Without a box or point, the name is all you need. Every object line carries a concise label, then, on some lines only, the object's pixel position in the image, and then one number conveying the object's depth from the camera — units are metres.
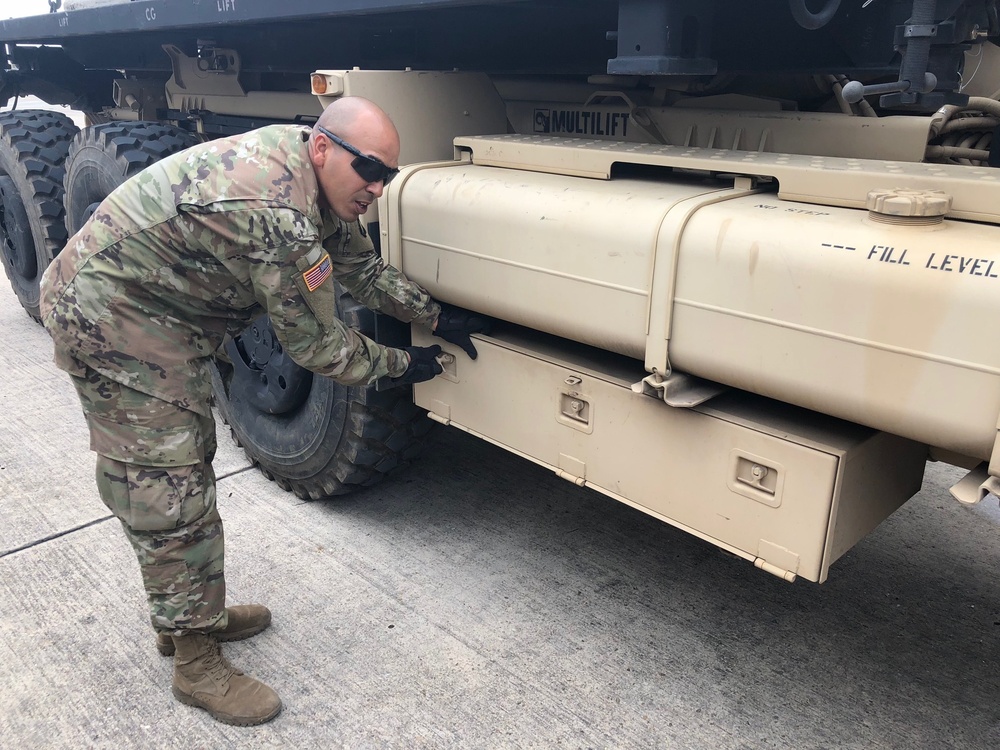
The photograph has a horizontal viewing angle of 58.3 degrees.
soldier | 1.95
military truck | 1.54
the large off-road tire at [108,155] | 3.53
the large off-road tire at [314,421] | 2.81
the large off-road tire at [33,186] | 4.56
